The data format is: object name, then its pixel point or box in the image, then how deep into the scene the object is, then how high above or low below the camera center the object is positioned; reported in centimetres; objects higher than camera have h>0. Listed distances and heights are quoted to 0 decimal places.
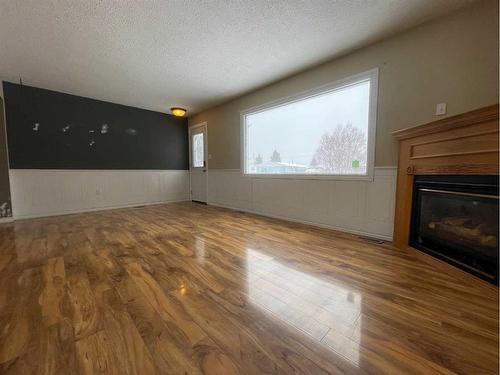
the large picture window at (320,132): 278 +61
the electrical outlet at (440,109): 216 +63
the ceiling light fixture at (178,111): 498 +140
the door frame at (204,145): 558 +69
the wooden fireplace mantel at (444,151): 155 +16
